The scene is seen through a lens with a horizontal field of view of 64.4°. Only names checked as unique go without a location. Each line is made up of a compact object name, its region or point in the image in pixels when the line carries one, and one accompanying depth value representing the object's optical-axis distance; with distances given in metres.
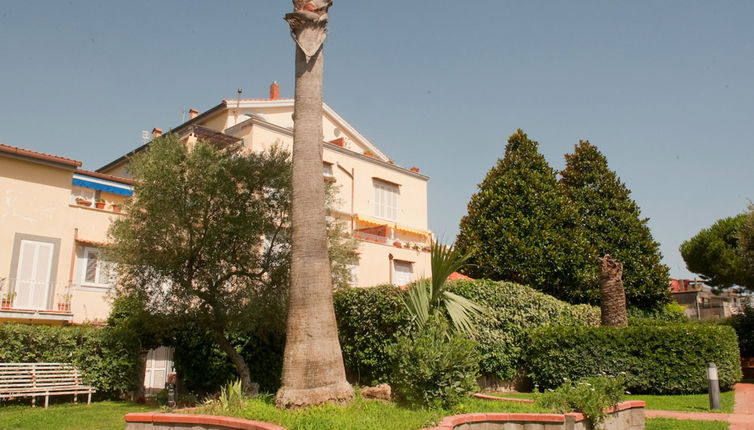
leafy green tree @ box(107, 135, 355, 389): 15.51
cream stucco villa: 21.22
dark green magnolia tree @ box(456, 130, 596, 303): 26.78
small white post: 13.21
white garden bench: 15.91
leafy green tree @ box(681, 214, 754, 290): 38.66
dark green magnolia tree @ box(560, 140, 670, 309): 28.89
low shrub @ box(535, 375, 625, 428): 9.68
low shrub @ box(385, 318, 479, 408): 9.59
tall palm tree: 9.78
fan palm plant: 13.09
